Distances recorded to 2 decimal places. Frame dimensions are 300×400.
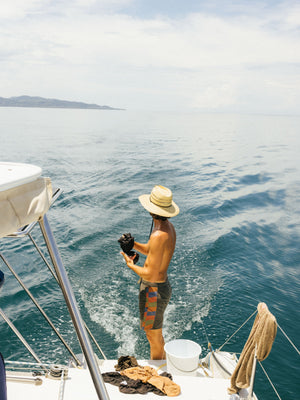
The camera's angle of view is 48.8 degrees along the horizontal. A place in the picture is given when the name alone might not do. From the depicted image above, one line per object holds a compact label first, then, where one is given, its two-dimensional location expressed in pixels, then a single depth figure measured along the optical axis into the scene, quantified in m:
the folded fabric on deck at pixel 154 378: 3.07
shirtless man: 3.52
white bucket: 3.47
